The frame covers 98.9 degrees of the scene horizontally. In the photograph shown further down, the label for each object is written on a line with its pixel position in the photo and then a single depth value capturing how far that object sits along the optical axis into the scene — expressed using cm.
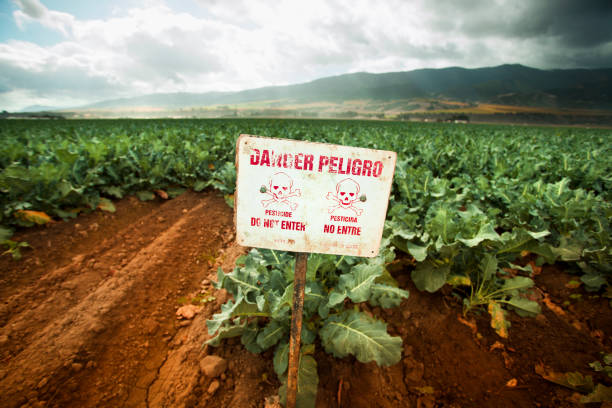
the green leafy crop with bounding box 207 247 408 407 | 173
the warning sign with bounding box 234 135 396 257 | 125
